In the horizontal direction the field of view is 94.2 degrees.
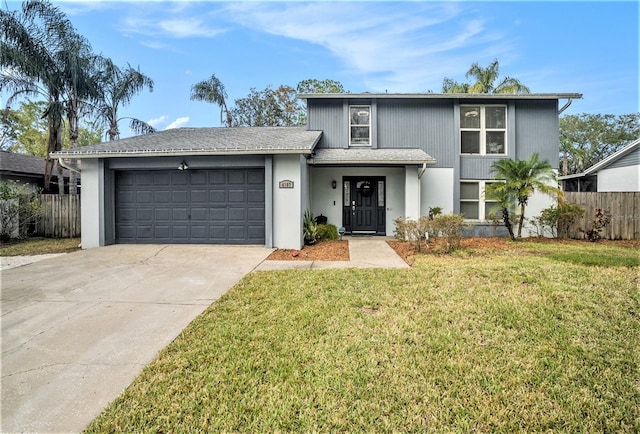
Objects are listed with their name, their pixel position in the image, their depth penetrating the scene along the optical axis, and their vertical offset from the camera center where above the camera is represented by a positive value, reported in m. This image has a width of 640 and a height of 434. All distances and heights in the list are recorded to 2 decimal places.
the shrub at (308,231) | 9.38 -0.65
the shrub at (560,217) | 10.04 -0.29
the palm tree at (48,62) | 11.89 +6.39
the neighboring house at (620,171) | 13.33 +1.87
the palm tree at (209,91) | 21.11 +8.63
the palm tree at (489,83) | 20.61 +9.10
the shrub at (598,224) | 9.96 -0.52
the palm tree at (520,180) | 9.42 +0.92
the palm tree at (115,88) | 15.57 +6.82
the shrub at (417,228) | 8.03 -0.52
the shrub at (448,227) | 7.84 -0.47
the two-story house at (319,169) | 8.99 +1.41
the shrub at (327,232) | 10.12 -0.76
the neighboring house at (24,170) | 15.01 +2.24
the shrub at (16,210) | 10.16 +0.08
